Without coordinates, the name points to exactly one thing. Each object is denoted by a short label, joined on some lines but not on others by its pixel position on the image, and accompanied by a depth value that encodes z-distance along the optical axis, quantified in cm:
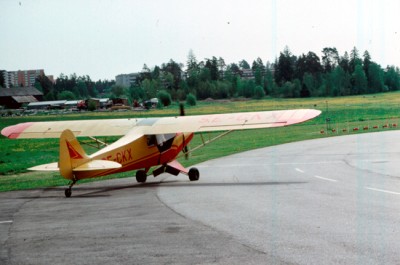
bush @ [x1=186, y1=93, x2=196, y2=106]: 7862
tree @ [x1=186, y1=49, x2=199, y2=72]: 11040
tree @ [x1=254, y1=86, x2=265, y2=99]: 9648
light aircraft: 2156
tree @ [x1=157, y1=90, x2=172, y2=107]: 8375
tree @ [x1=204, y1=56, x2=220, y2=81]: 10230
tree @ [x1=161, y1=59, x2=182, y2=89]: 9930
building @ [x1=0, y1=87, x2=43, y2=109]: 10550
